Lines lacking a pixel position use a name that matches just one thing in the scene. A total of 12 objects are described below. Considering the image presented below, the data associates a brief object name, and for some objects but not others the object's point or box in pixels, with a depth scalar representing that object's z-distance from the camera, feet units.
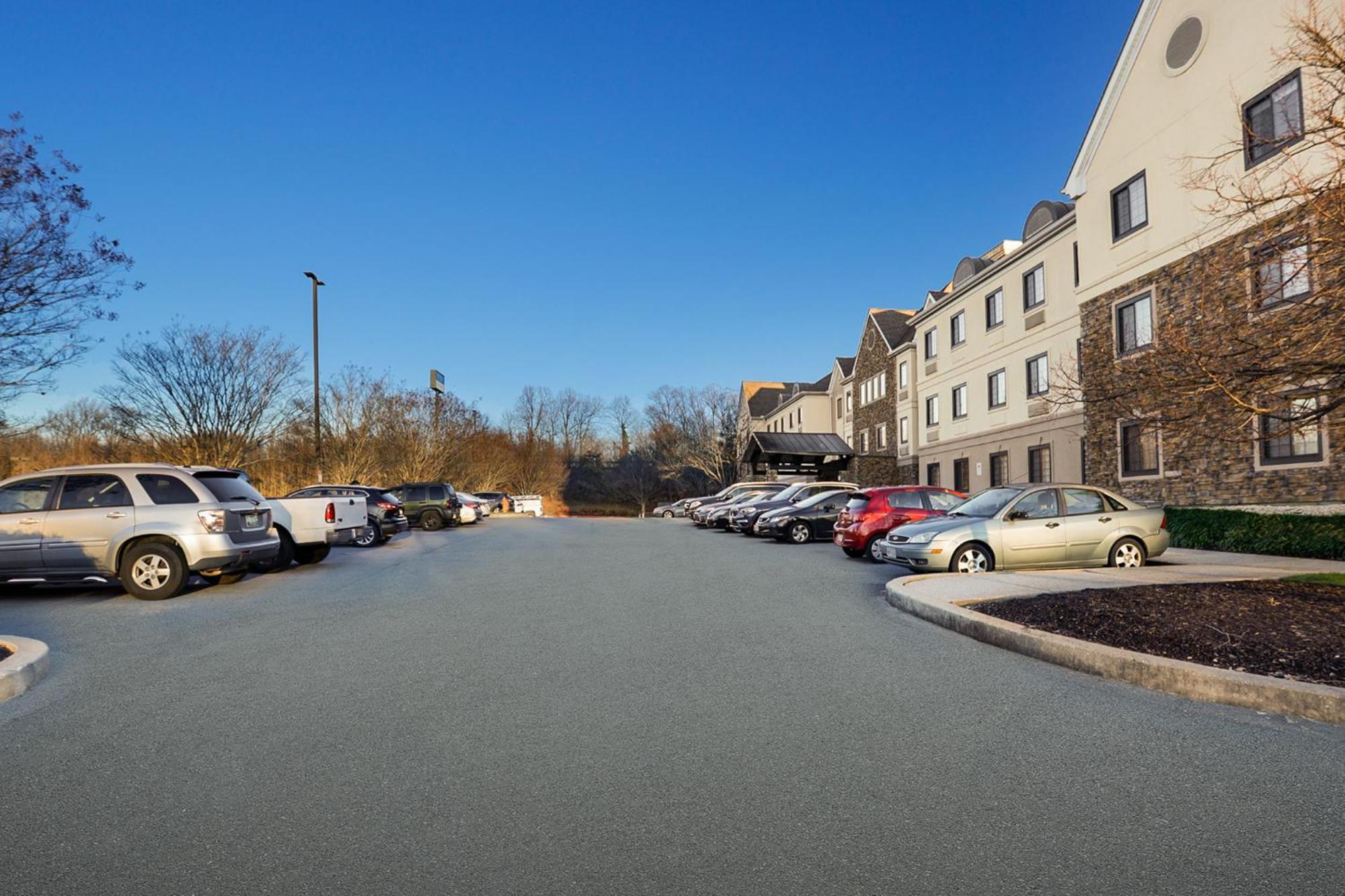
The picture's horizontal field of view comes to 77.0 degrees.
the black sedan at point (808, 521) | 73.92
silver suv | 36.35
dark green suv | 99.86
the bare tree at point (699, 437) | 229.25
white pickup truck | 49.39
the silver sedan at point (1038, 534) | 41.70
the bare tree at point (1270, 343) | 23.56
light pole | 98.99
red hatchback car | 54.60
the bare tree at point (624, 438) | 306.55
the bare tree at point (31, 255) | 46.65
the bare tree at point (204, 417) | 92.48
